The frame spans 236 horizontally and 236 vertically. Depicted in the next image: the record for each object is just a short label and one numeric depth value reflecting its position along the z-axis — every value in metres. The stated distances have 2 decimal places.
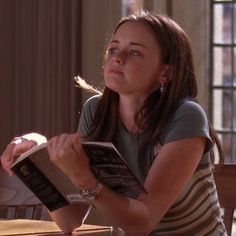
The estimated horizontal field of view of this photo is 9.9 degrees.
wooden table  3.39
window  6.32
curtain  6.34
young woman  3.44
